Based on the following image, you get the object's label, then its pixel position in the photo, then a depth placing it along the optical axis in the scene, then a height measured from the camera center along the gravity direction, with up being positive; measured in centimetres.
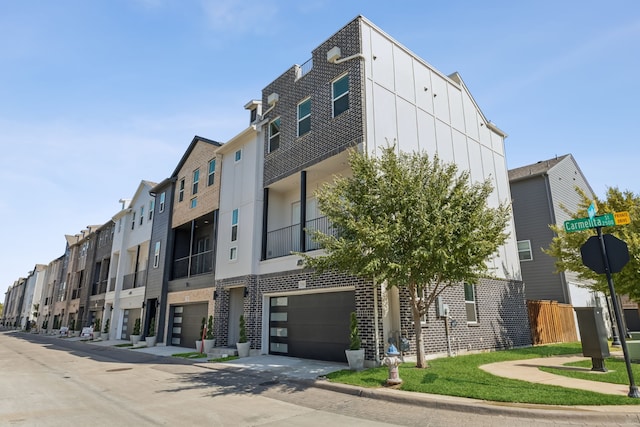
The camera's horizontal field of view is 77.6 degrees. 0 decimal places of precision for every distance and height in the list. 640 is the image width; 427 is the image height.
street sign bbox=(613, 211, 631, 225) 757 +191
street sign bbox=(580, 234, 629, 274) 776 +130
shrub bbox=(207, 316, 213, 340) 1805 -26
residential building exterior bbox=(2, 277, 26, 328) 7900 +439
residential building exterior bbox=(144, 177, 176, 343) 2378 +425
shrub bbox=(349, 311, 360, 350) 1138 -35
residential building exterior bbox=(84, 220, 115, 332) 3534 +462
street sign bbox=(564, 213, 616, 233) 794 +194
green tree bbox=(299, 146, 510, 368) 975 +237
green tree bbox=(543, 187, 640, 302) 1417 +309
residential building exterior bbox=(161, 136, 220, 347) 2084 +471
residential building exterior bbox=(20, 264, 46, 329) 6538 +495
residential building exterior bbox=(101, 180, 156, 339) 2822 +448
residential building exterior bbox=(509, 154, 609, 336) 2306 +558
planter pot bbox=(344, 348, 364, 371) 1115 -99
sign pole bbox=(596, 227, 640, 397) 712 +14
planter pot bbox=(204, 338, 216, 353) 1759 -93
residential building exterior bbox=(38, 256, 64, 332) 5137 +434
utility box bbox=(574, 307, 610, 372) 1009 -35
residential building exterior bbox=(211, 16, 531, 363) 1346 +587
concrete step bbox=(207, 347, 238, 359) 1625 -116
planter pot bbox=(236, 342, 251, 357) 1578 -99
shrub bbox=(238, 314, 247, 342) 1595 -35
